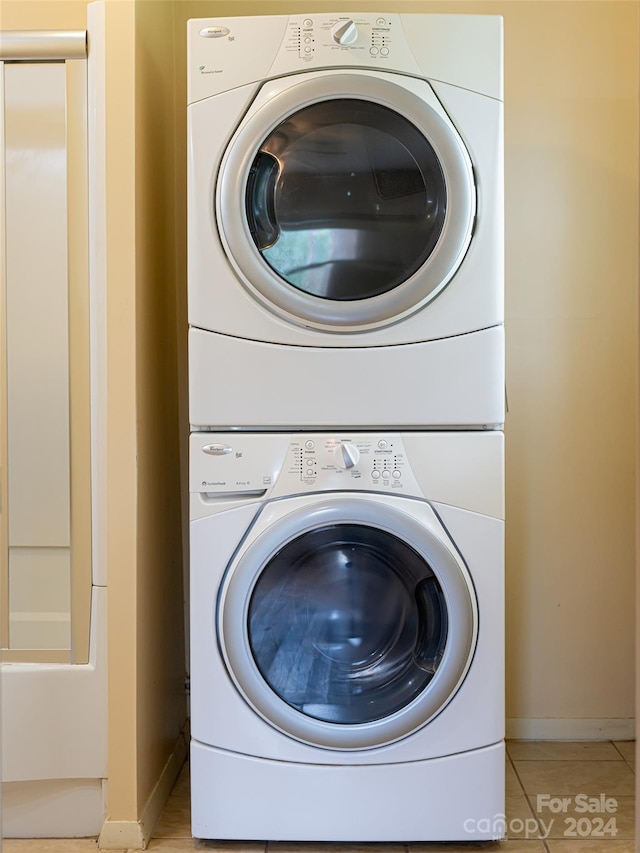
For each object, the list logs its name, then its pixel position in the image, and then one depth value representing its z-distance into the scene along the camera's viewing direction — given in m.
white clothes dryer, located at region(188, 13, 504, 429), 1.52
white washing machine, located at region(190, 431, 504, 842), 1.53
